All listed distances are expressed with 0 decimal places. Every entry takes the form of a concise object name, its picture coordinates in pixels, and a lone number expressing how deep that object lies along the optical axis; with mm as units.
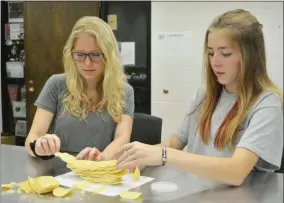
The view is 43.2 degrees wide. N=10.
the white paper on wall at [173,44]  1592
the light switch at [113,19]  1621
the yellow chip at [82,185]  625
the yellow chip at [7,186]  615
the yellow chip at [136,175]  661
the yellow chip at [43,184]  594
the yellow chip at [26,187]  602
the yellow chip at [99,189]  611
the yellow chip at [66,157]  702
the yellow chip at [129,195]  583
